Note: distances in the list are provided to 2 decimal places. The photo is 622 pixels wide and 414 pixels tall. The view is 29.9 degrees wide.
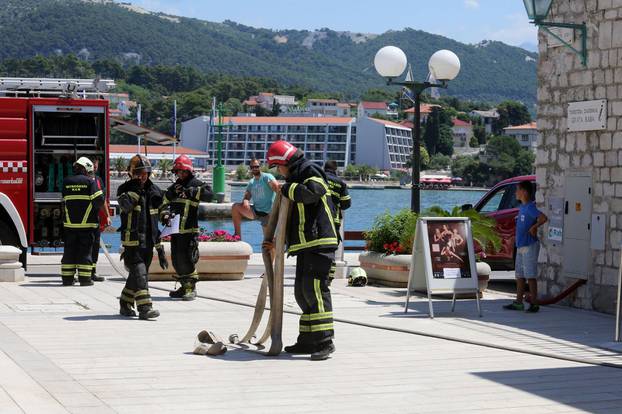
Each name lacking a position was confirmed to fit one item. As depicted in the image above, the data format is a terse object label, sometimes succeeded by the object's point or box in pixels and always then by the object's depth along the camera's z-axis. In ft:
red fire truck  60.34
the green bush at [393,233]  55.77
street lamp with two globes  67.92
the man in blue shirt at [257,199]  59.72
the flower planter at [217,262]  58.85
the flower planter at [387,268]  56.44
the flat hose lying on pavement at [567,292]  48.57
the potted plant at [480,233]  53.36
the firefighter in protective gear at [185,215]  48.75
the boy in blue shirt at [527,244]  47.75
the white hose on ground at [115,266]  58.18
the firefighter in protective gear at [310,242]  34.24
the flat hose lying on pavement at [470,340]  34.45
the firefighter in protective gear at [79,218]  55.11
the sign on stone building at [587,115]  47.78
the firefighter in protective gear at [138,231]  43.09
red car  61.57
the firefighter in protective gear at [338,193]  53.47
